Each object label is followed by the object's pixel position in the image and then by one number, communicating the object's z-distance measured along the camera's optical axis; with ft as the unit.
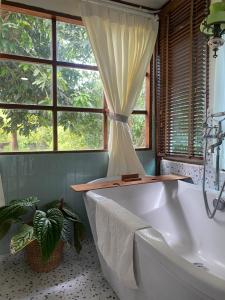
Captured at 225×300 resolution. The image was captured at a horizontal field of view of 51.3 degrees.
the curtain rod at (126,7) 7.38
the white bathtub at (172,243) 2.73
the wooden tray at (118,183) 6.22
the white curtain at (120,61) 7.29
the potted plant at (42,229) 5.02
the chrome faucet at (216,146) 5.65
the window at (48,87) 6.84
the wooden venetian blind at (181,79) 6.91
